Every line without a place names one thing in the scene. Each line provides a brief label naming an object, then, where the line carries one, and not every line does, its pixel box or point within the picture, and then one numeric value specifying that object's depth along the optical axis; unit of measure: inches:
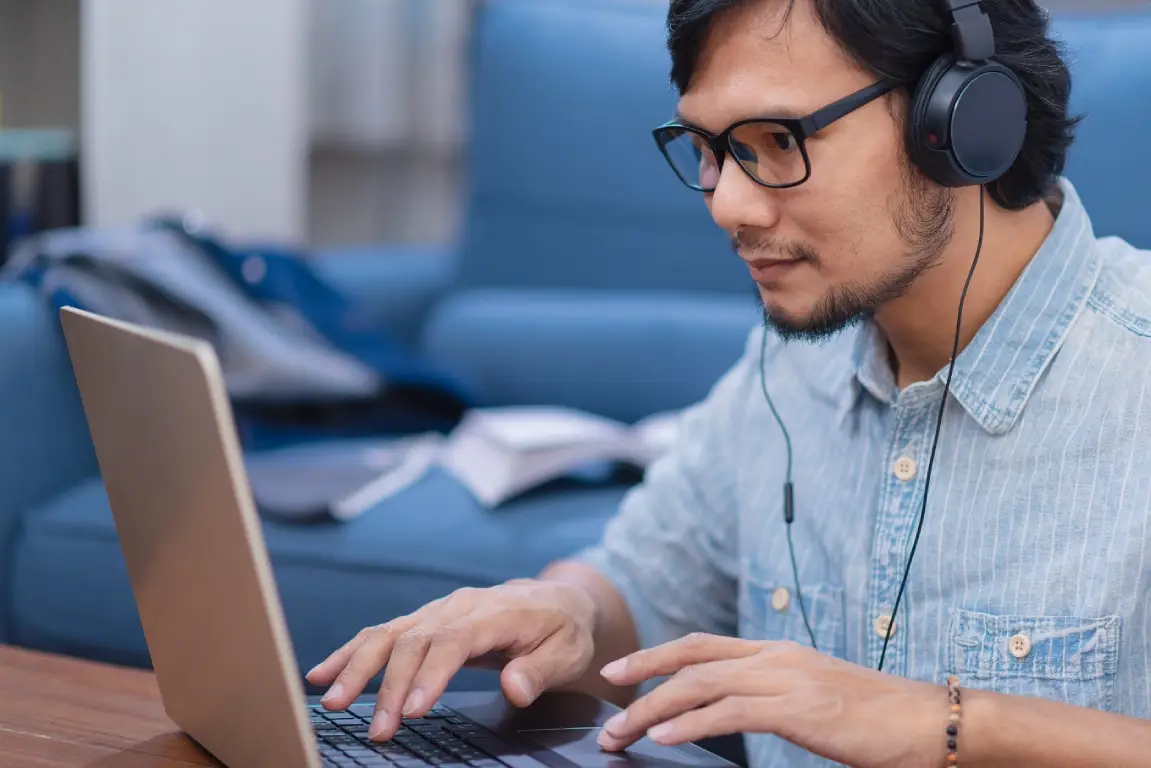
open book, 73.1
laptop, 39.4
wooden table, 44.4
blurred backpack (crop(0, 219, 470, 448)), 81.8
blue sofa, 70.5
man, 48.7
